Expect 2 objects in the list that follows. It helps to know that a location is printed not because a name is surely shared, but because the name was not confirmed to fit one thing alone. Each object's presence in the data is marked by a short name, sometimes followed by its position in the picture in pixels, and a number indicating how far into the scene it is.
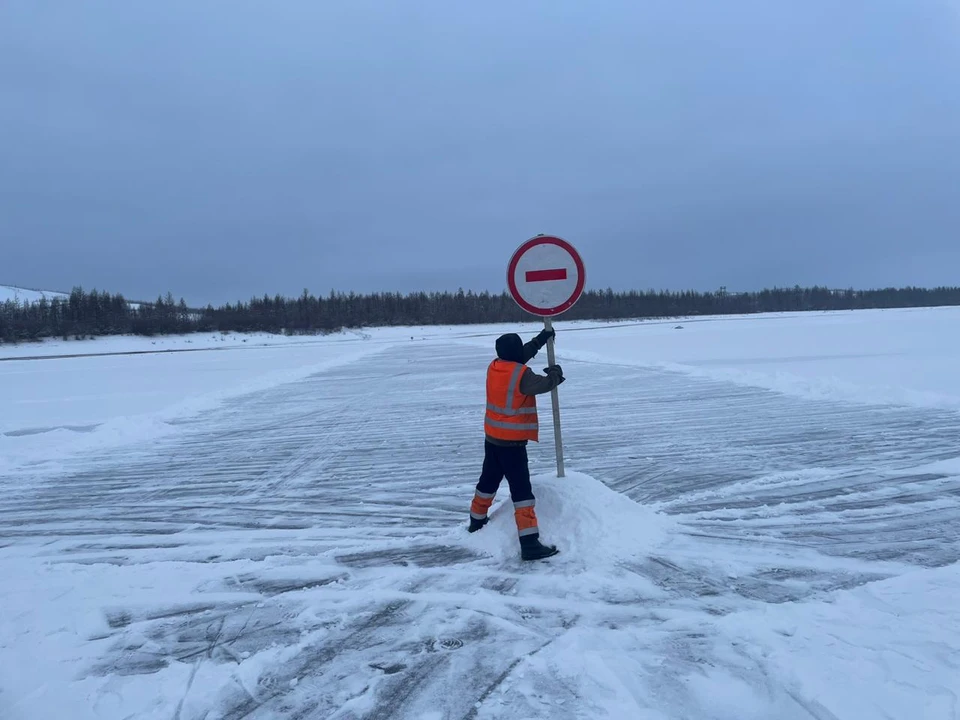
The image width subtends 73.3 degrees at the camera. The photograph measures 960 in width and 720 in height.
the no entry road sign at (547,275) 5.69
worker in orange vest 4.83
